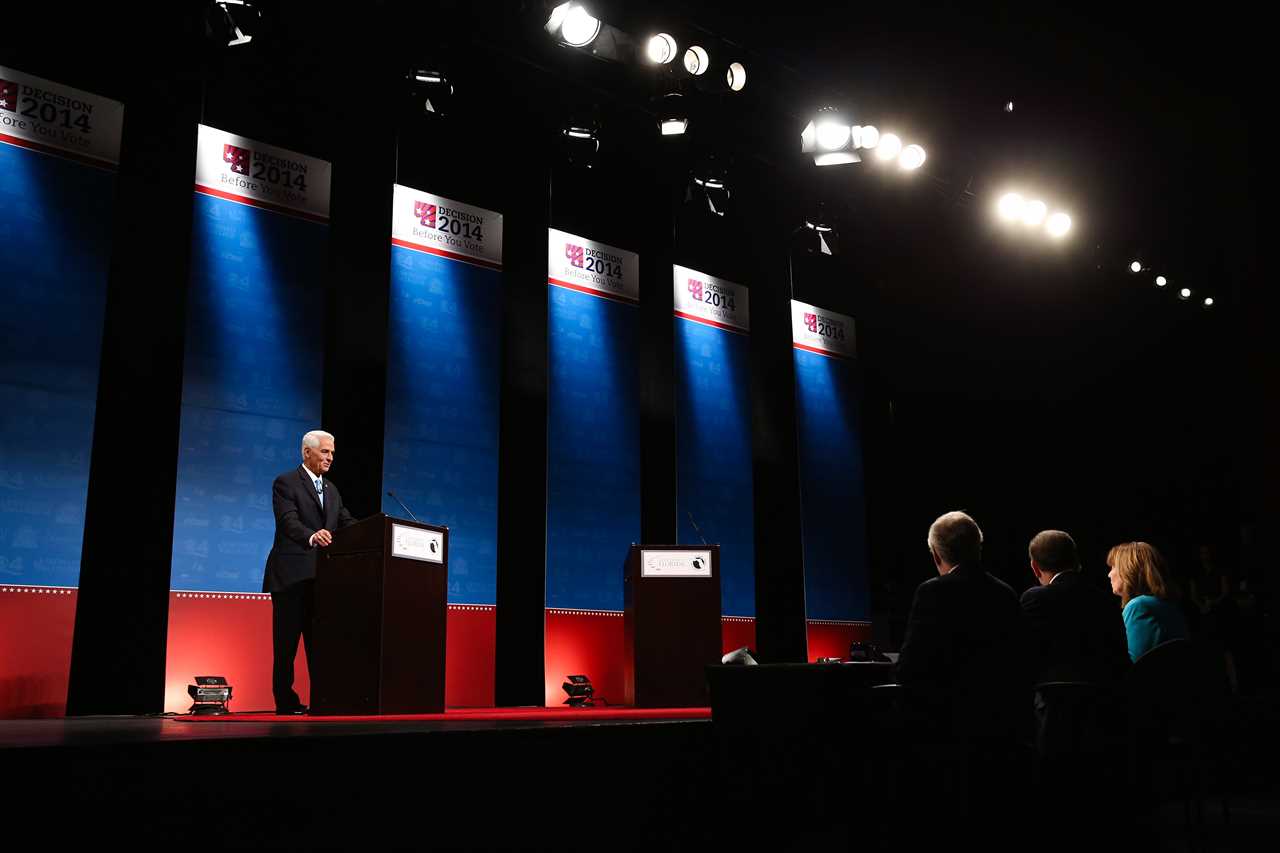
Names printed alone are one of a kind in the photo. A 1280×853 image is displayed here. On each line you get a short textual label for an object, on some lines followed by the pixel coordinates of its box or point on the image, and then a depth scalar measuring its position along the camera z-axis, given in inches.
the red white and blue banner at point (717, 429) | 293.9
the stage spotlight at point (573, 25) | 207.8
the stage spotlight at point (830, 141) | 253.3
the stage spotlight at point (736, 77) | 232.8
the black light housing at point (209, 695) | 188.5
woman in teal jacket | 135.3
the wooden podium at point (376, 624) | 151.3
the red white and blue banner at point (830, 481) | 316.2
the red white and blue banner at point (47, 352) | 185.5
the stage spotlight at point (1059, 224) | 291.6
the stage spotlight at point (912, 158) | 263.1
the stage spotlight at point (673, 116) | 231.5
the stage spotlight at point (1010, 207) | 285.4
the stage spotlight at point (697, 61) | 225.8
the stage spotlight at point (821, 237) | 299.6
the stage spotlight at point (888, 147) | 259.1
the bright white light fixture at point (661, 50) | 221.9
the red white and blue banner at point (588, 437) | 264.4
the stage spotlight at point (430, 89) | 223.6
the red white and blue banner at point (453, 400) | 242.1
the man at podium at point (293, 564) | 173.6
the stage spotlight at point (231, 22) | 196.2
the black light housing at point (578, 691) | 246.4
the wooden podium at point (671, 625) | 201.2
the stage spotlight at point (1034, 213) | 287.7
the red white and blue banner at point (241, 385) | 207.9
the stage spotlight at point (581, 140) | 245.6
